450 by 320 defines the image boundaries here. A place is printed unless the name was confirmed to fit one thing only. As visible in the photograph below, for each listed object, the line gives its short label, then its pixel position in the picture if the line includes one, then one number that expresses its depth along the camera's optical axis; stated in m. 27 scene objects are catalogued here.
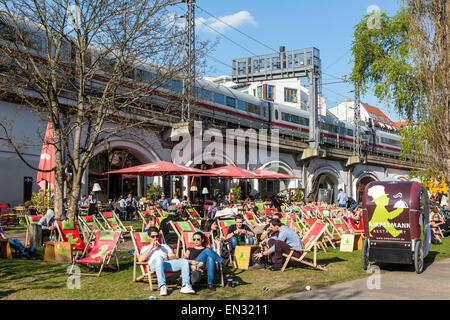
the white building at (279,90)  51.25
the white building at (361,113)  64.56
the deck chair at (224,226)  10.68
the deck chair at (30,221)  11.48
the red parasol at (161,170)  16.03
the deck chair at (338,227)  12.99
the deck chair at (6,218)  16.38
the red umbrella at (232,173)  19.44
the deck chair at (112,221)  12.56
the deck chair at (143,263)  7.10
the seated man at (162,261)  6.84
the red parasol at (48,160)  15.16
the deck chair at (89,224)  10.60
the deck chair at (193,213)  16.94
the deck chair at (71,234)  10.17
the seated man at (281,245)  8.75
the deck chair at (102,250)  8.04
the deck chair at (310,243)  8.59
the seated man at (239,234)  9.95
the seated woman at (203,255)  7.23
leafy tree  18.19
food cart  8.52
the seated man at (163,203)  18.19
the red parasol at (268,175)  21.54
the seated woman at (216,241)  8.42
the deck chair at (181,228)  9.46
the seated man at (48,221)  12.13
